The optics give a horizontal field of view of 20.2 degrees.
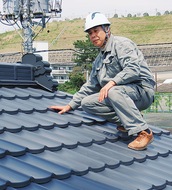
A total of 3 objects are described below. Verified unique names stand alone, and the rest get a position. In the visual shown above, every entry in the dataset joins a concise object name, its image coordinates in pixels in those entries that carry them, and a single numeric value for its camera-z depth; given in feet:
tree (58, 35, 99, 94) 134.23
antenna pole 117.68
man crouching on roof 14.94
